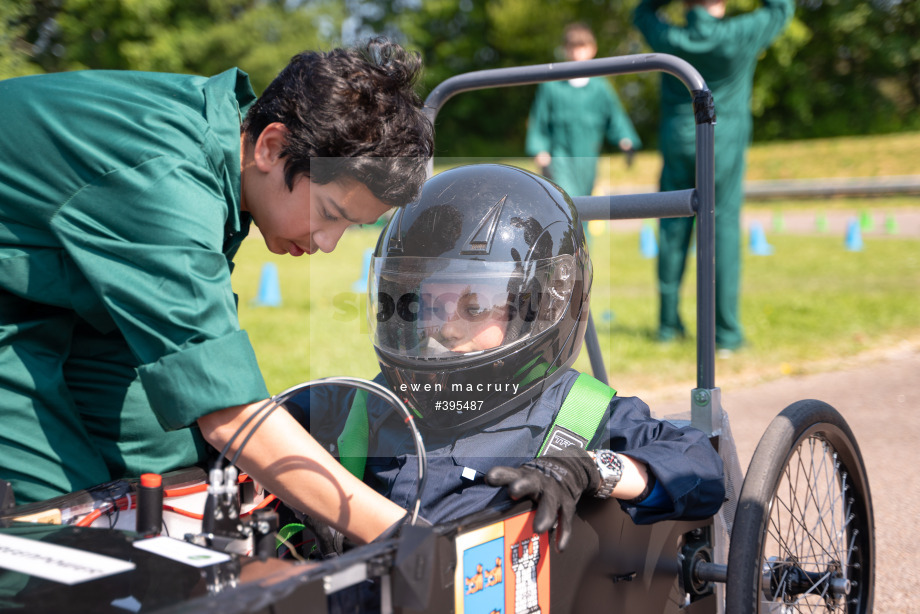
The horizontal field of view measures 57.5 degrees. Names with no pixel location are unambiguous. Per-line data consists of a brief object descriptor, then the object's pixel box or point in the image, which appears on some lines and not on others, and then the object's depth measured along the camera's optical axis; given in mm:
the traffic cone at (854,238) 10922
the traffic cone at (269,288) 7566
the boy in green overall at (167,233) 1373
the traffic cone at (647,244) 11469
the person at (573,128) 6625
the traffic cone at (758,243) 11305
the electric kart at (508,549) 1063
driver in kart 1753
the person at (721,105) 5129
